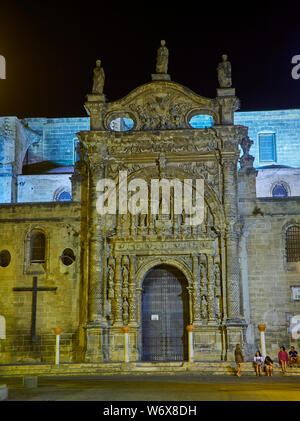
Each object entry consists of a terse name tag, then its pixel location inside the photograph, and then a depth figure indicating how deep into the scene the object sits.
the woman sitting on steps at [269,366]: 22.77
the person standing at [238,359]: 22.75
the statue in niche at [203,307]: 26.91
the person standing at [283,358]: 23.11
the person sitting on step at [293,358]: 24.88
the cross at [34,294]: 28.03
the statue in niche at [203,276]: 27.23
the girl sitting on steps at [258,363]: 22.70
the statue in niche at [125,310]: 27.25
